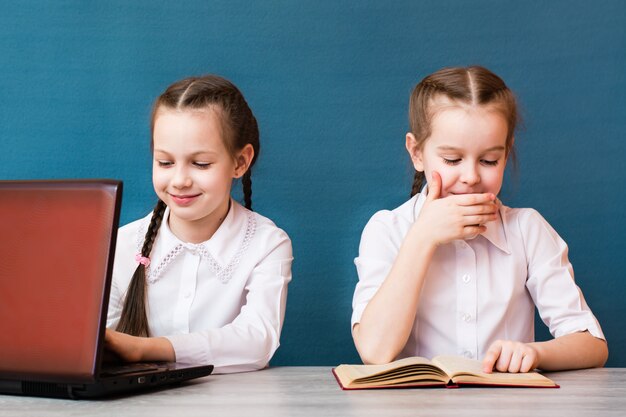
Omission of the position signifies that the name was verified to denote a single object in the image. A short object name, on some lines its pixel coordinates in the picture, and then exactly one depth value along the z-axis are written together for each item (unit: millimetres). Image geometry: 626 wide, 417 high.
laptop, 1353
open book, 1480
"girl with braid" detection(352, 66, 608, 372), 1664
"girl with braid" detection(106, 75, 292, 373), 1764
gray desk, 1357
